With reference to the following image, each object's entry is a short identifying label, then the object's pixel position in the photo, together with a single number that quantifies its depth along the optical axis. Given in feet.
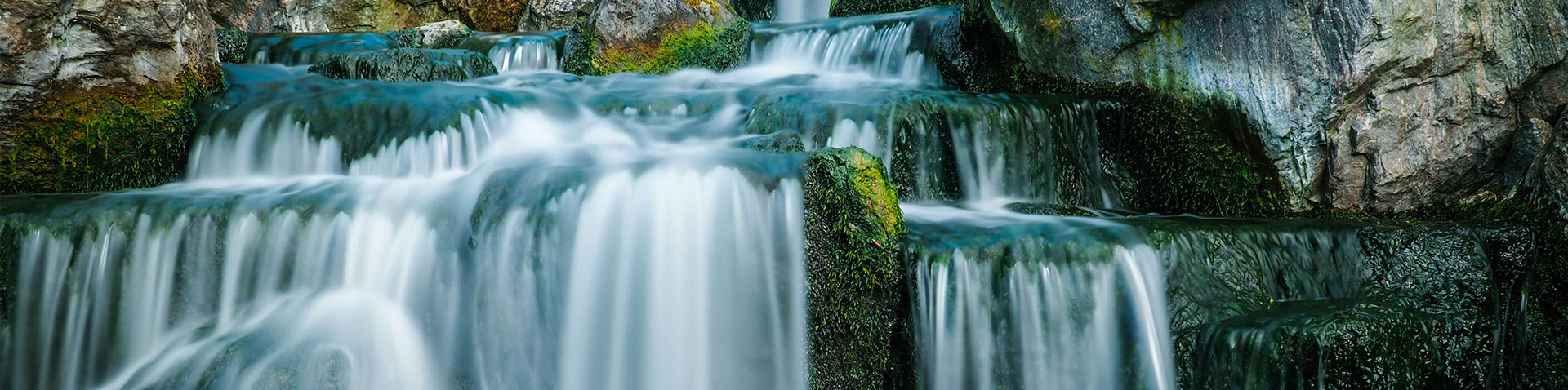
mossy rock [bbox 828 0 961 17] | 32.11
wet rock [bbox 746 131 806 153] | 14.60
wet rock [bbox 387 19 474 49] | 28.12
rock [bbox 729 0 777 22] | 38.06
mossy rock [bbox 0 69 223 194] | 14.38
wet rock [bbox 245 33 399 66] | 24.95
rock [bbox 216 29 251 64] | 24.95
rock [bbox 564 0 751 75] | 25.18
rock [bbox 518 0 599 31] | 31.55
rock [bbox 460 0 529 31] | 36.35
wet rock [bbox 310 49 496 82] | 21.11
